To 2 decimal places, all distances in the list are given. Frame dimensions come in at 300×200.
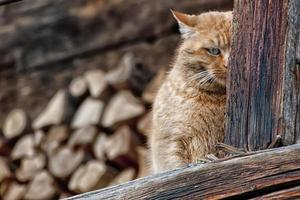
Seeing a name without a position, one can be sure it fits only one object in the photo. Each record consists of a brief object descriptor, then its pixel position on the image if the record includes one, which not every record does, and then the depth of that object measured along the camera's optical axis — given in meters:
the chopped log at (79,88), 10.87
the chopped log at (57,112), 10.82
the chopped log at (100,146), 10.37
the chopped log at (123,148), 10.20
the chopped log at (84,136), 10.48
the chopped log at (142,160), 9.99
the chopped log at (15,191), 10.76
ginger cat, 6.19
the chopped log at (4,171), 10.86
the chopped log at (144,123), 10.23
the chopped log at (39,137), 10.88
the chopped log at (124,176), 10.13
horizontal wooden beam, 5.01
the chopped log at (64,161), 10.51
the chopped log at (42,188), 10.59
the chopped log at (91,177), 10.23
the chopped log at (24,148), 10.88
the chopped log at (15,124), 11.06
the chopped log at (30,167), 10.78
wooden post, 5.09
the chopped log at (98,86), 10.64
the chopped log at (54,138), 10.71
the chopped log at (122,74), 10.54
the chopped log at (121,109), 10.33
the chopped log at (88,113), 10.55
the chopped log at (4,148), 11.08
